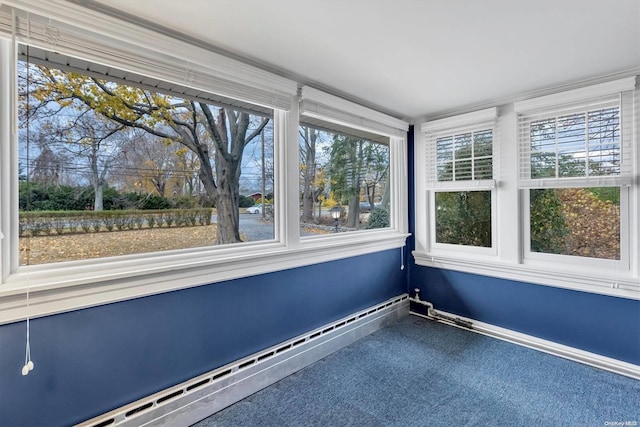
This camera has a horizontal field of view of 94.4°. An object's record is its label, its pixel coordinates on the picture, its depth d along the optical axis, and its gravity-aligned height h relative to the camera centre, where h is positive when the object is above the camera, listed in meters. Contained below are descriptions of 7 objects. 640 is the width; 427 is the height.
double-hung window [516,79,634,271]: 2.16 +0.28
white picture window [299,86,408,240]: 2.48 +0.46
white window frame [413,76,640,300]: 2.10 -0.17
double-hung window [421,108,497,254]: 2.80 +0.31
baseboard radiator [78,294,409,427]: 1.55 -1.03
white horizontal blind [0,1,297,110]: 1.27 +0.84
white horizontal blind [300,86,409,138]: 2.30 +0.89
